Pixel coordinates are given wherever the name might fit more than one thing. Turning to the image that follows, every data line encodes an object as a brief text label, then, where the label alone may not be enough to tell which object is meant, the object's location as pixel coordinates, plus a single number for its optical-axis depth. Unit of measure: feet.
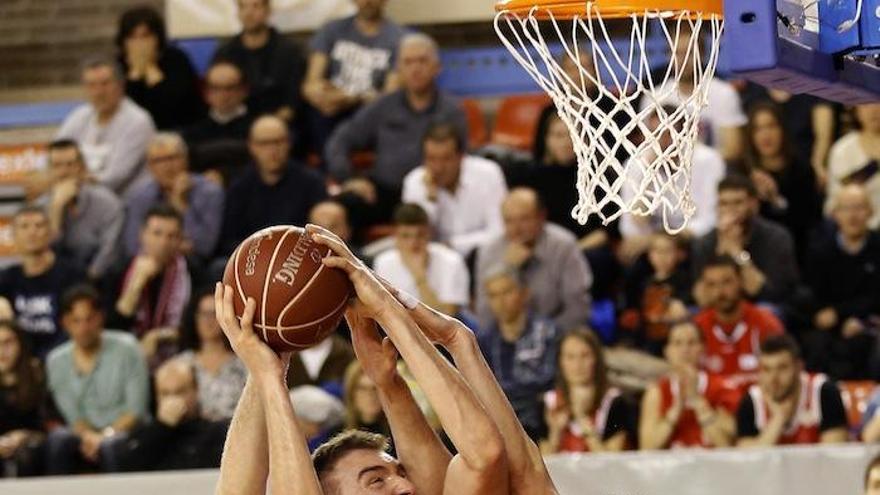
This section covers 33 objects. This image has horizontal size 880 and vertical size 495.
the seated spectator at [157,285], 61.87
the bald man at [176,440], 52.60
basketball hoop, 32.63
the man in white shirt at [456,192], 61.62
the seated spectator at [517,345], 54.49
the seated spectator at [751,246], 56.13
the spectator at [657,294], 56.75
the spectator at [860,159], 59.00
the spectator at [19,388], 57.72
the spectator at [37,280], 62.64
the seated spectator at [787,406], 49.73
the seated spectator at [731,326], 53.21
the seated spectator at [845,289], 54.13
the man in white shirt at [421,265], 58.23
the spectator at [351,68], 68.95
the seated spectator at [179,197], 64.39
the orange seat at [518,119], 70.49
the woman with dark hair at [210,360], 55.16
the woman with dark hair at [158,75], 71.41
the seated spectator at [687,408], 50.93
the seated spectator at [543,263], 57.21
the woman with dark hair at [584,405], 51.62
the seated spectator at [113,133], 69.41
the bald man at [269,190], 63.62
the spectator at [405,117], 64.64
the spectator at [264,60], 69.62
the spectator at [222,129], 68.44
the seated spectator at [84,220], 65.67
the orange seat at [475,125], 72.18
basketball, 29.27
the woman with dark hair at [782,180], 59.47
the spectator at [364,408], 51.49
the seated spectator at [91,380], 55.83
